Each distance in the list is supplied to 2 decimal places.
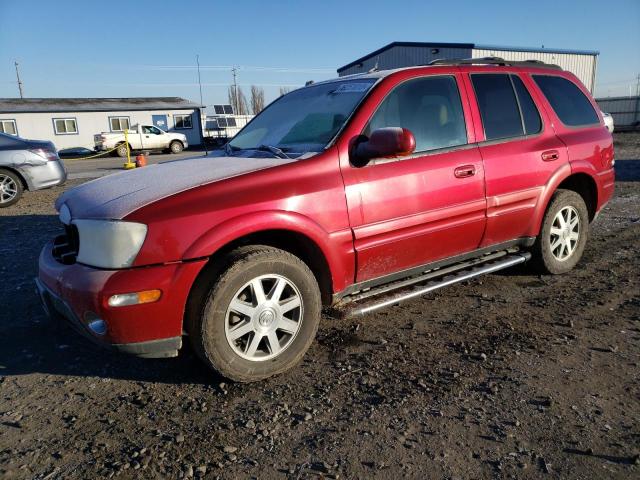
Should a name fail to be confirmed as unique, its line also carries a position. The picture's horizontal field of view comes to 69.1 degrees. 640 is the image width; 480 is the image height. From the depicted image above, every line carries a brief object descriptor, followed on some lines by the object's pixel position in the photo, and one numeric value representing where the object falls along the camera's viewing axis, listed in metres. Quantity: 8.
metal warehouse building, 23.62
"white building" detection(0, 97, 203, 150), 30.67
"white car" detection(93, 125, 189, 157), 26.16
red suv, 2.46
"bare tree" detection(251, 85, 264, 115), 80.19
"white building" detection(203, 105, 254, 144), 37.81
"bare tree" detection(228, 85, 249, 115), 74.56
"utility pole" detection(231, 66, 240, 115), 72.04
